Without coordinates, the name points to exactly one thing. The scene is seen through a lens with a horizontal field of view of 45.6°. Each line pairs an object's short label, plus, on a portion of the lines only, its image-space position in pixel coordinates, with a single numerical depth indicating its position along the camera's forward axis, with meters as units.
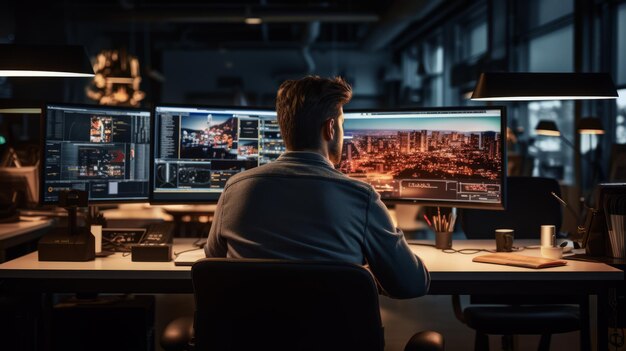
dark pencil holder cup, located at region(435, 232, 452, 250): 3.07
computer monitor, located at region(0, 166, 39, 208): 4.14
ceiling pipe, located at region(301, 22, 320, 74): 13.52
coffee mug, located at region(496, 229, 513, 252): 2.97
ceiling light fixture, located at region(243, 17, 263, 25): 11.57
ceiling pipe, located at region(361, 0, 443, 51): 9.69
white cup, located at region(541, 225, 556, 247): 2.84
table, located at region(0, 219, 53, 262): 3.41
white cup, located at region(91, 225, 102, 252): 2.86
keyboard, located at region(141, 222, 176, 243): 2.76
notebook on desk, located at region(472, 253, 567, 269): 2.59
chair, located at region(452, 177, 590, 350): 2.83
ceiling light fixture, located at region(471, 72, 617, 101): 3.04
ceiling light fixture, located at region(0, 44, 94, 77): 2.86
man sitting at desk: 1.74
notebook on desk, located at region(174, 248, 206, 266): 2.61
